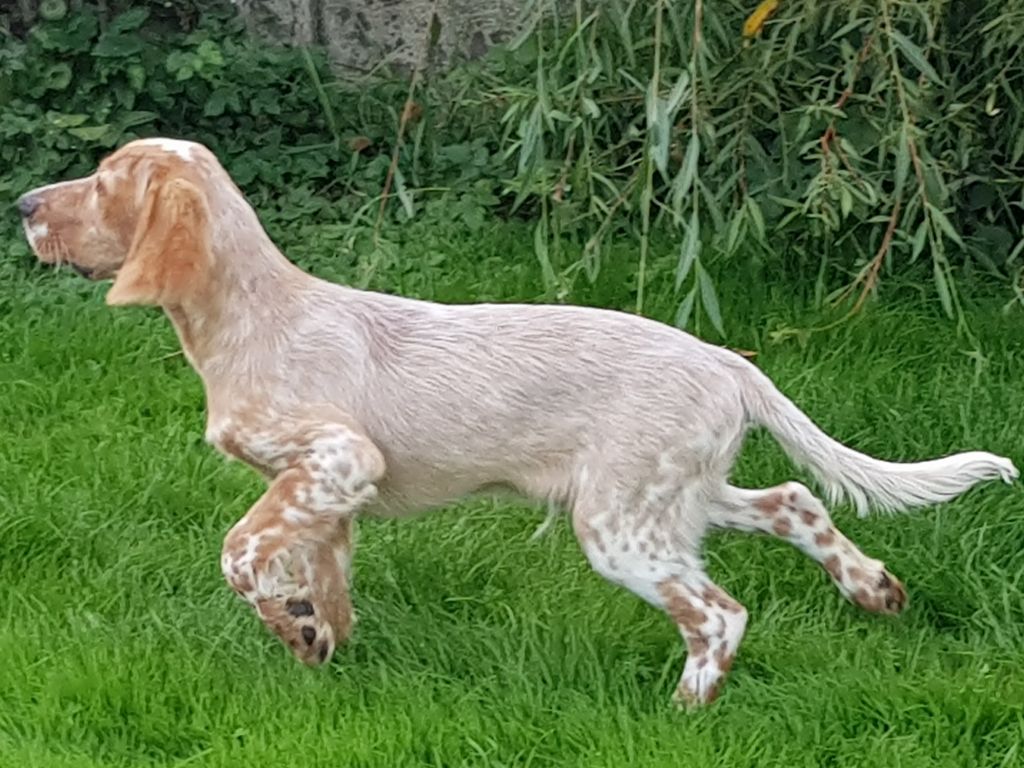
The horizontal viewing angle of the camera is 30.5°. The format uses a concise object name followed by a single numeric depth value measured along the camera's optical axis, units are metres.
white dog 4.06
